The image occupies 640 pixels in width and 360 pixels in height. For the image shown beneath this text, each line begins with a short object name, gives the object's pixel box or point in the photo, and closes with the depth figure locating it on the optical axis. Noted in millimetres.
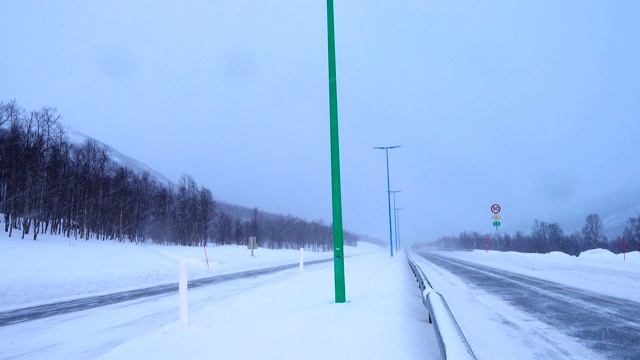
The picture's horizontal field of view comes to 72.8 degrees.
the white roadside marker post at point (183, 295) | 6977
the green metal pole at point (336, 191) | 8430
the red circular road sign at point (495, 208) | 31562
